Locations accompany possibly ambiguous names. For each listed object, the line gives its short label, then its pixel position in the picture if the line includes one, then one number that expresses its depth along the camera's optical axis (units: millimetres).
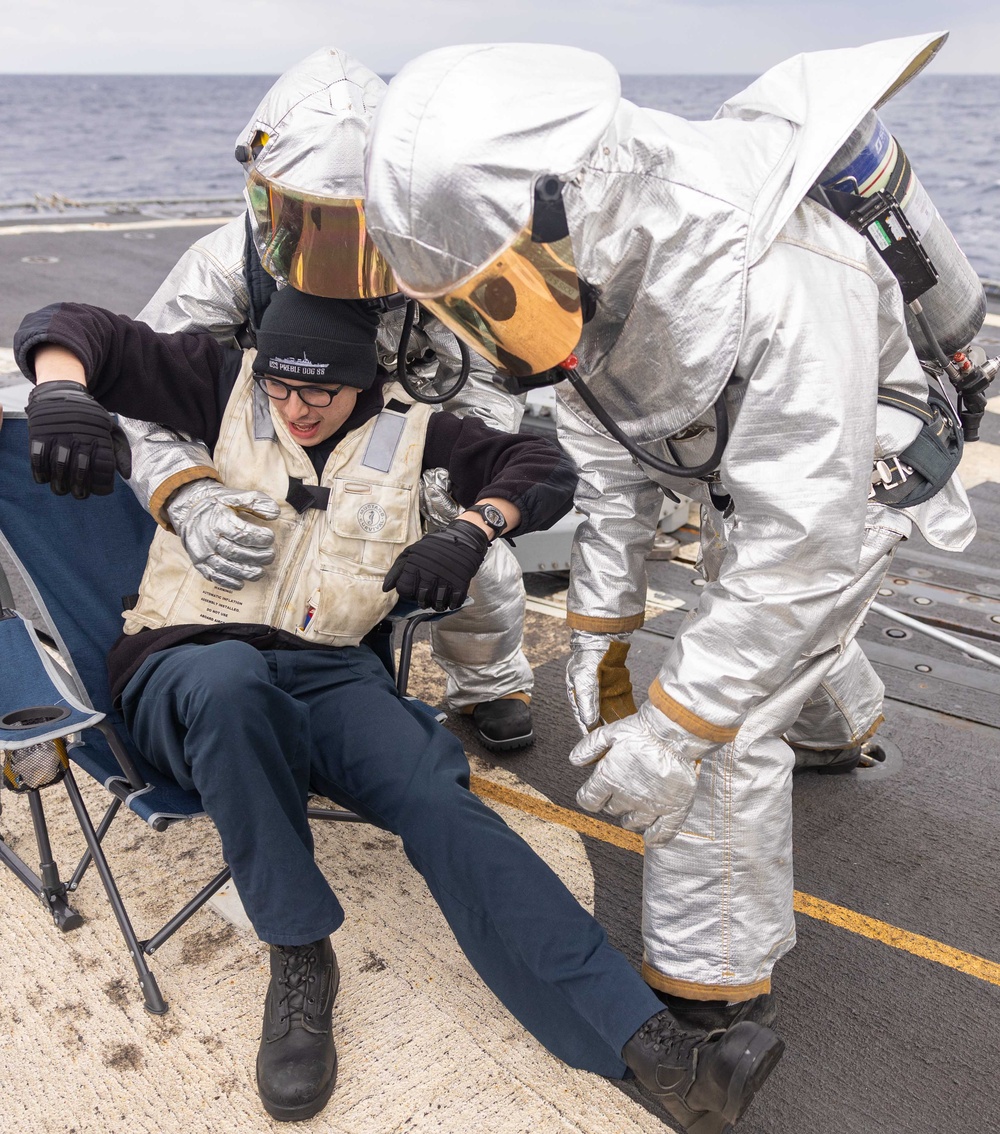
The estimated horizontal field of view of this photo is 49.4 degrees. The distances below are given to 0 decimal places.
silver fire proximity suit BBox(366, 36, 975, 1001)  1536
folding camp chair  2168
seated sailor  1973
